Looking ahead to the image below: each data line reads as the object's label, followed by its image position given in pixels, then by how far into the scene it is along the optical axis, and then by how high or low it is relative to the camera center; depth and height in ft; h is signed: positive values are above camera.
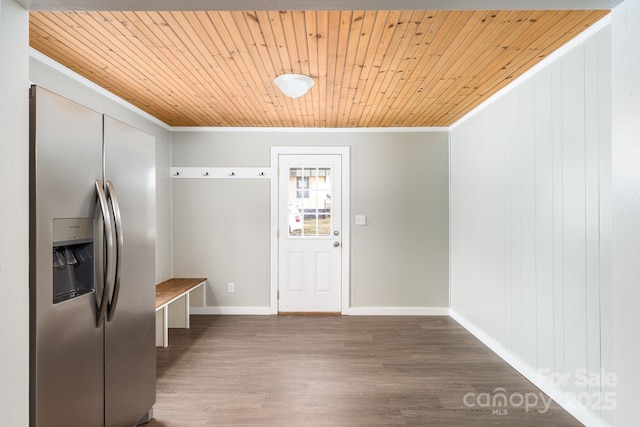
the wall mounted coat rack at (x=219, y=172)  13.67 +1.82
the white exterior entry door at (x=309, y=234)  13.75 -0.82
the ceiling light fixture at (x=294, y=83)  8.20 +3.41
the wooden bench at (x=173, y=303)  10.47 -3.19
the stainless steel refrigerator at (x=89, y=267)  4.21 -0.81
